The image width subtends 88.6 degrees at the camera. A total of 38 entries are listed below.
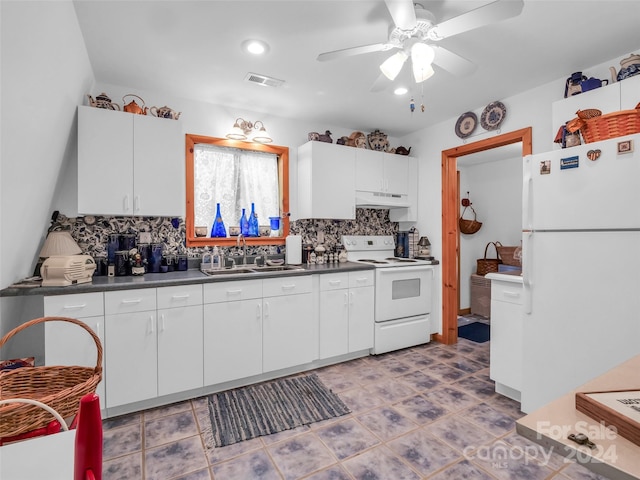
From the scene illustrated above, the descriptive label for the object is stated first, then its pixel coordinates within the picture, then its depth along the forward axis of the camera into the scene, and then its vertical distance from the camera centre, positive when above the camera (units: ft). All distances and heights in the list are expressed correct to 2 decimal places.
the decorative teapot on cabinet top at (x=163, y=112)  8.86 +3.49
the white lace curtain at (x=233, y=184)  10.37 +1.88
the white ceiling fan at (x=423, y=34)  4.85 +3.45
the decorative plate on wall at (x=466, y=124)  11.07 +3.93
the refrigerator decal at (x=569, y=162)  6.46 +1.51
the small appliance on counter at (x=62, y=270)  6.70 -0.60
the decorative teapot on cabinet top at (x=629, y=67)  7.13 +3.74
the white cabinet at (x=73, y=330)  6.68 -1.84
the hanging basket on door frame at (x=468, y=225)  16.31 +0.65
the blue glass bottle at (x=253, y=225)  10.94 +0.51
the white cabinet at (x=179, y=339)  7.69 -2.35
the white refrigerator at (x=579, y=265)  5.85 -0.53
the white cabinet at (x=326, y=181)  11.09 +2.04
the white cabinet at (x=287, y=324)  8.97 -2.38
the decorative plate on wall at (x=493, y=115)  10.18 +3.91
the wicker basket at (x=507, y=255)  15.28 -0.80
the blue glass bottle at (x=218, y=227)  10.40 +0.43
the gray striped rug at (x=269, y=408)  6.93 -3.99
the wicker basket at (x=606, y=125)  6.07 +2.20
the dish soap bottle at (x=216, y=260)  10.00 -0.60
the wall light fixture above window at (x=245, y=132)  10.16 +3.40
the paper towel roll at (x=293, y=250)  11.08 -0.34
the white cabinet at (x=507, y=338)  8.00 -2.52
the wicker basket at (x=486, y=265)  15.72 -1.29
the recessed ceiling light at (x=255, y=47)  7.07 +4.26
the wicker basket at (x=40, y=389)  3.07 -1.69
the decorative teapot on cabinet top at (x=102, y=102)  8.07 +3.45
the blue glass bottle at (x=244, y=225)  10.82 +0.50
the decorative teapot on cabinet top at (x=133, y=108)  8.46 +3.45
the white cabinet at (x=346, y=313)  10.03 -2.32
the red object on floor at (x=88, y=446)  1.72 -1.08
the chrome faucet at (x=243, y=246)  10.48 -0.19
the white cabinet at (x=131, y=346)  7.18 -2.35
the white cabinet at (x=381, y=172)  12.05 +2.56
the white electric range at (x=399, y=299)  10.97 -2.11
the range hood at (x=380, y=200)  12.13 +1.50
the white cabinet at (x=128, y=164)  7.87 +1.96
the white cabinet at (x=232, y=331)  8.21 -2.33
